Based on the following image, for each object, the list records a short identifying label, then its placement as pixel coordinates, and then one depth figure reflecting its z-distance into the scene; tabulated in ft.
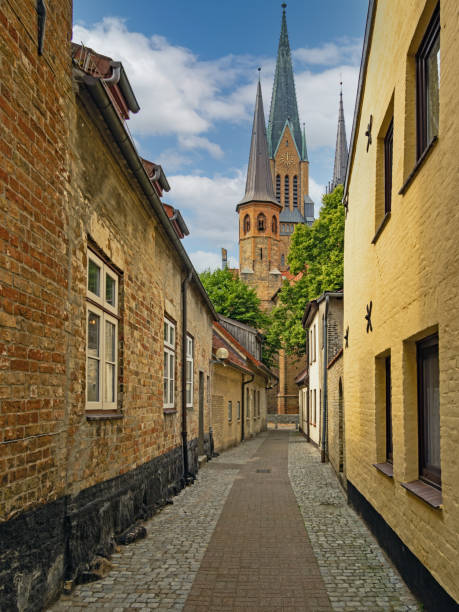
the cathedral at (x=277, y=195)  211.82
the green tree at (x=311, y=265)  93.56
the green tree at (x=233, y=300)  129.49
